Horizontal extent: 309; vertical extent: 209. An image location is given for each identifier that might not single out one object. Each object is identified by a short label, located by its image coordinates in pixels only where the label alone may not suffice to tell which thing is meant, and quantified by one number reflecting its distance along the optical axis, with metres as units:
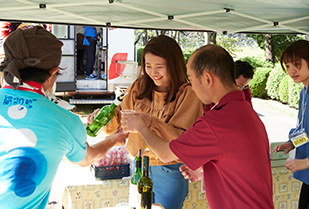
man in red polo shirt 1.25
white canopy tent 2.34
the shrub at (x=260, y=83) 13.83
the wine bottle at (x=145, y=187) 1.49
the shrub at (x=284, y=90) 12.09
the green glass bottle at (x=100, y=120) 1.91
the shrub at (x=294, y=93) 10.74
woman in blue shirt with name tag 2.37
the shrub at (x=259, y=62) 15.52
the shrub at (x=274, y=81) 12.76
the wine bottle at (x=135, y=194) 1.51
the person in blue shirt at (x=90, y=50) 10.84
